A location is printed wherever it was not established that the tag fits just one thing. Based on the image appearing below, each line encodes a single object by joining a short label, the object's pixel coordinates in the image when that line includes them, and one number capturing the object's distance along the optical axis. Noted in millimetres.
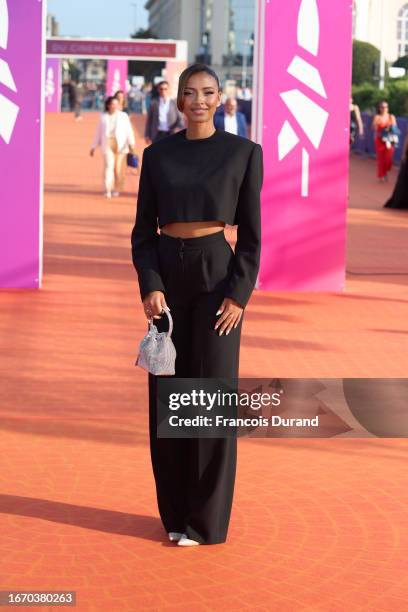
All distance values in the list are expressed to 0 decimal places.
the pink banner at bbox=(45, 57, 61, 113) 66750
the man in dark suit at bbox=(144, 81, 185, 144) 22469
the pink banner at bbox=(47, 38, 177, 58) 61031
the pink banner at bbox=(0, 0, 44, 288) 12008
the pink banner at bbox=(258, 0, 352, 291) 12273
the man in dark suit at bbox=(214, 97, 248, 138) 19297
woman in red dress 26734
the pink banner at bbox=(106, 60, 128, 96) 67750
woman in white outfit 20922
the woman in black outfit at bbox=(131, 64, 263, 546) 5234
